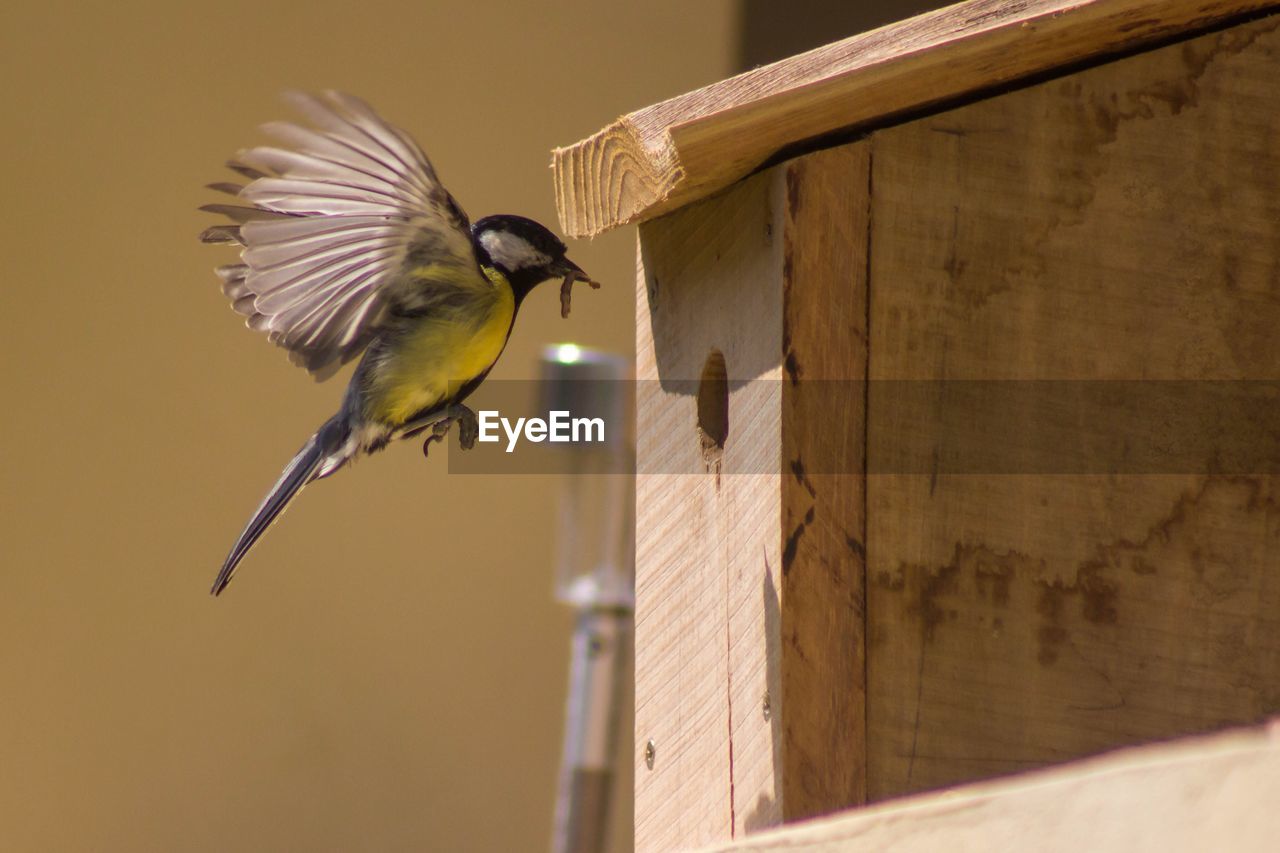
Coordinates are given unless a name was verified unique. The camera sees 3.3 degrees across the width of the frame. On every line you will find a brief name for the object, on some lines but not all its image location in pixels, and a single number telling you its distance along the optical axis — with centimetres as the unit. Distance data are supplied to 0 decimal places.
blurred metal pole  754
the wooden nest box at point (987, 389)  719
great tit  724
